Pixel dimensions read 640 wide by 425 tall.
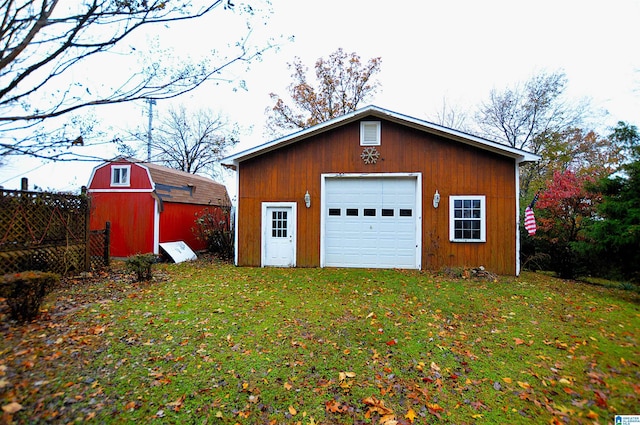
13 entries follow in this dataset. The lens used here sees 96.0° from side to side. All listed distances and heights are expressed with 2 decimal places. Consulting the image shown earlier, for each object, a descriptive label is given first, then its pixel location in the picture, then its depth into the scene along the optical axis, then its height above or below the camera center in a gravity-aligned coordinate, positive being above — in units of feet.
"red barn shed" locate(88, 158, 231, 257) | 36.88 +1.68
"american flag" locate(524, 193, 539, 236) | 26.66 +0.08
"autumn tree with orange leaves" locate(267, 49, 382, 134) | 64.85 +30.20
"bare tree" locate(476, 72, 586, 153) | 55.42 +22.46
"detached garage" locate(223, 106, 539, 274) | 27.96 +2.42
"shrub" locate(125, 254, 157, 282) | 23.40 -3.66
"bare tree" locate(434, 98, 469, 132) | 68.45 +25.06
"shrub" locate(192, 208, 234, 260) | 37.52 -1.62
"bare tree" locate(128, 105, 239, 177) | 77.87 +22.12
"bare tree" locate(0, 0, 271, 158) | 8.01 +5.54
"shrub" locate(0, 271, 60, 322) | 14.05 -3.69
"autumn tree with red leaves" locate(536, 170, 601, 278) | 29.73 +0.72
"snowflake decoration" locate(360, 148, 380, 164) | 29.66 +6.79
